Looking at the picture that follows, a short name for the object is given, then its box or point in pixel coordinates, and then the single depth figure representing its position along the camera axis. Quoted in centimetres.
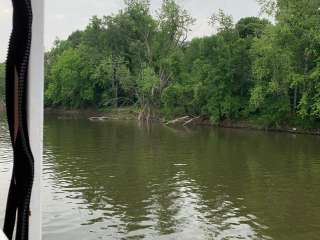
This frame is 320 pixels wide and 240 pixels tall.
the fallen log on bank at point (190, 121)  4191
